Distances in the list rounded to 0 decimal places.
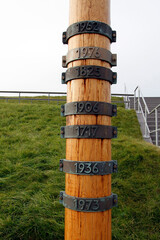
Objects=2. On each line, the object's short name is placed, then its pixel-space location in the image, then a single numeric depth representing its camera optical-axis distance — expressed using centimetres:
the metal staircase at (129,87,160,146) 763
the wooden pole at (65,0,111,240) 158
